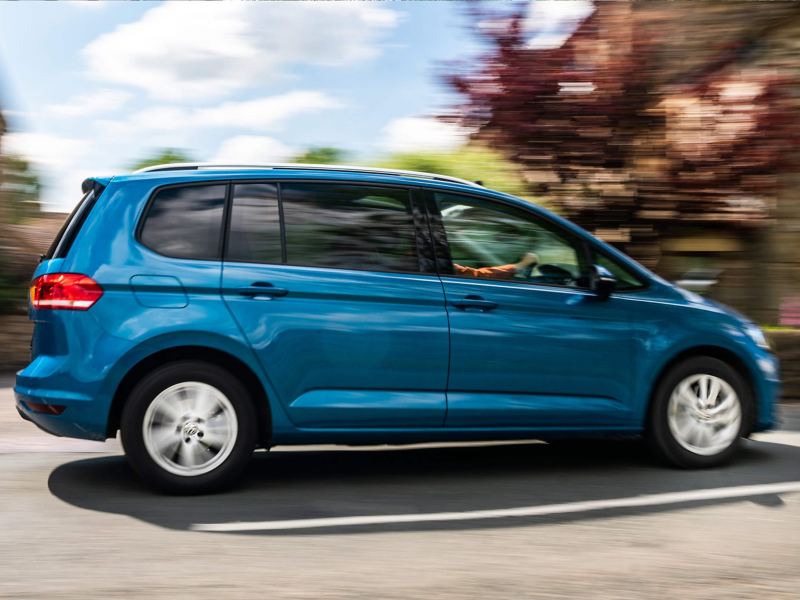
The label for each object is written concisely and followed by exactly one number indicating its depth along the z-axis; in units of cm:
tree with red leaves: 1080
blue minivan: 546
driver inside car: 601
